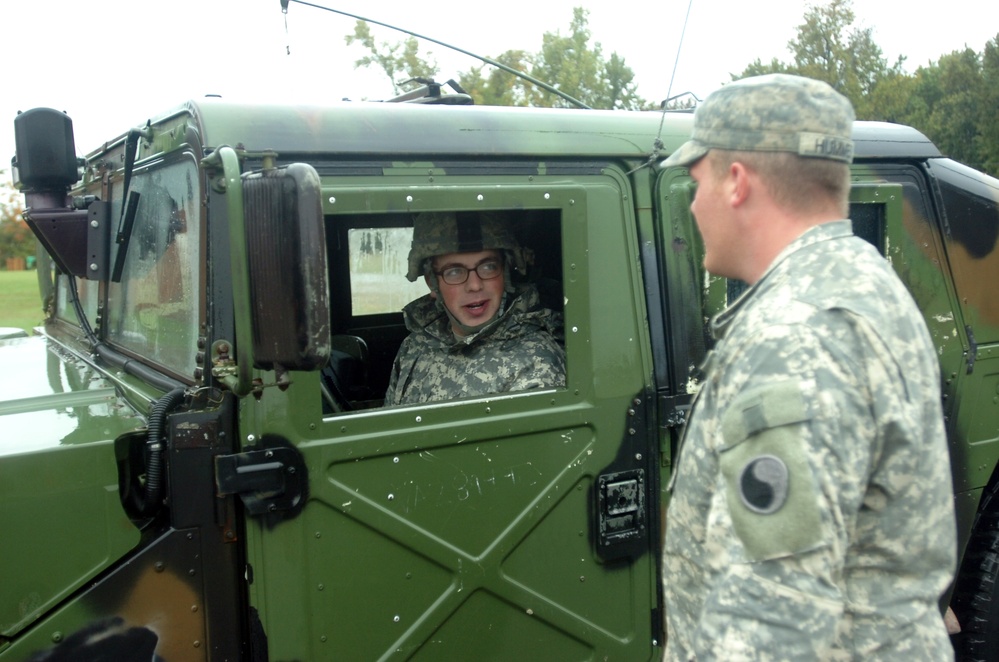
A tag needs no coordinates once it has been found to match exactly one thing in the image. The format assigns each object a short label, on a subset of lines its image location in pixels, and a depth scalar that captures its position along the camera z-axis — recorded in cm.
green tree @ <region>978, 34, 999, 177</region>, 2614
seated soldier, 274
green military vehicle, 193
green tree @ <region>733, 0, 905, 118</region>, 2611
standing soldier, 117
